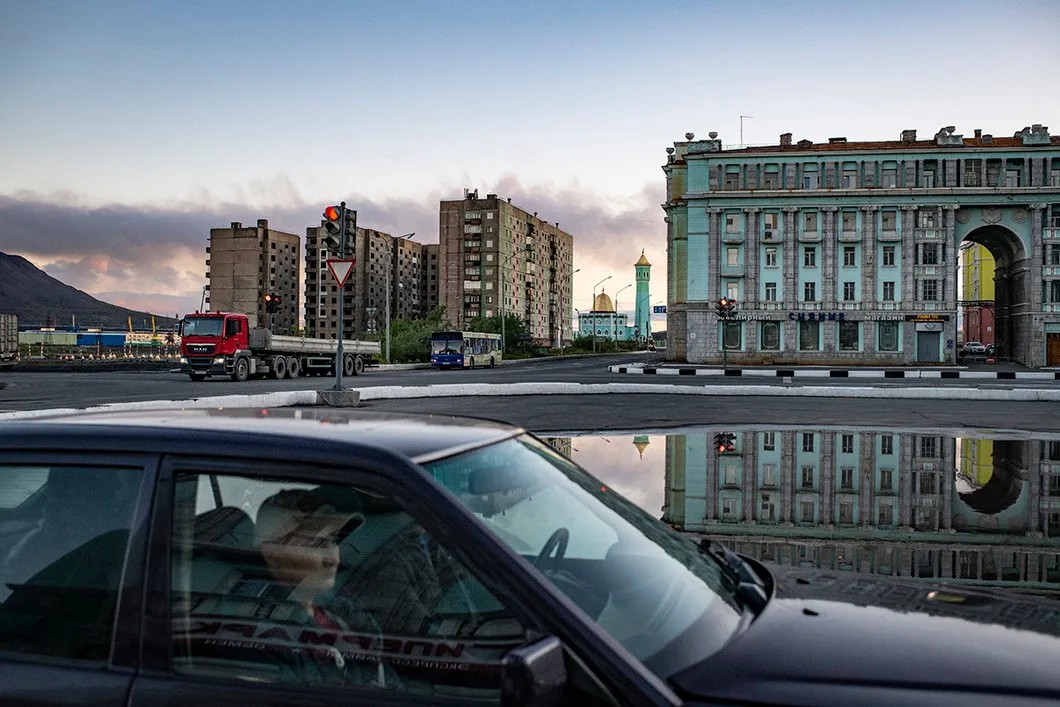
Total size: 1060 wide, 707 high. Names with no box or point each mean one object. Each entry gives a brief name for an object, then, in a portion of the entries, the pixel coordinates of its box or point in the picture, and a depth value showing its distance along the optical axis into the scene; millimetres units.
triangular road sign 15922
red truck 32781
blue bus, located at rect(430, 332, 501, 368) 54375
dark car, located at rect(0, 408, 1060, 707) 1744
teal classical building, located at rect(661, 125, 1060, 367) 60469
